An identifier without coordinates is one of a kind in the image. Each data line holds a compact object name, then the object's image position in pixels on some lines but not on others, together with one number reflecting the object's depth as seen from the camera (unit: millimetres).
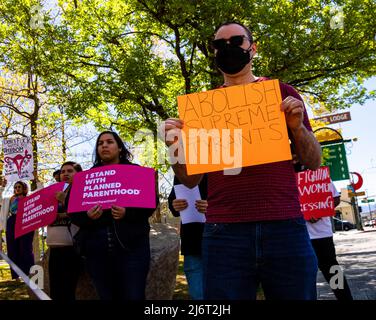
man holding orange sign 1925
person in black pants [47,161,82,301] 4223
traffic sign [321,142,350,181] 15742
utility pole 36534
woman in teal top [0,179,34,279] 8258
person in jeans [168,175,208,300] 4016
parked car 44375
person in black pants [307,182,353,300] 5051
